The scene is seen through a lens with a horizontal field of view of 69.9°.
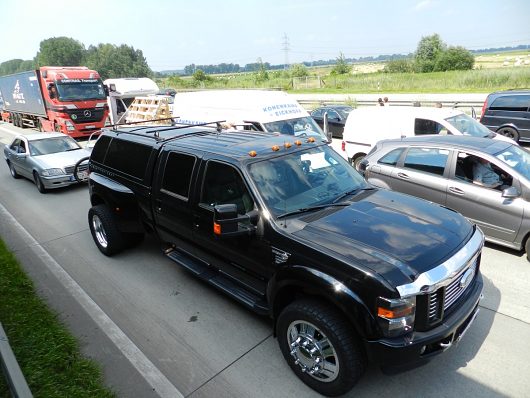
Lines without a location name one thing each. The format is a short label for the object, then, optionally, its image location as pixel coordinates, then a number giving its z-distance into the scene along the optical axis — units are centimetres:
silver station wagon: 536
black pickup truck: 290
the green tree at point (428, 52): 5028
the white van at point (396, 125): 902
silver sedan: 1015
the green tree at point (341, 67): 5403
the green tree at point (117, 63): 11262
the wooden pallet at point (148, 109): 1487
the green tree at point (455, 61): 4922
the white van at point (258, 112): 942
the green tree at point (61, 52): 12300
